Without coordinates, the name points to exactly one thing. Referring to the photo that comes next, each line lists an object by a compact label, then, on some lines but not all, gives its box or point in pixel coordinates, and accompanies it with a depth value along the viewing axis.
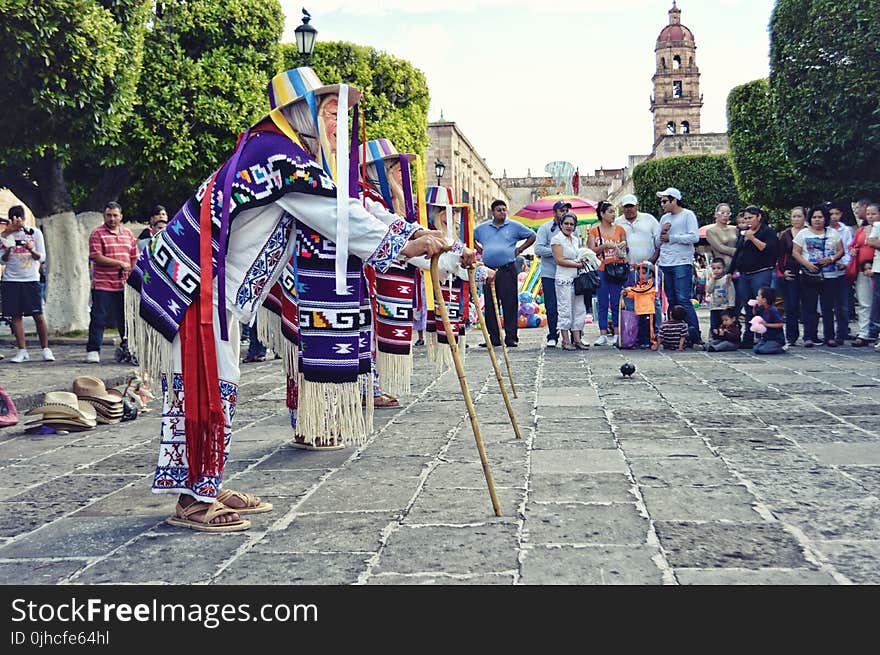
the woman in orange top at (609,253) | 12.20
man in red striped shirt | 10.80
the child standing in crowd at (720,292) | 11.91
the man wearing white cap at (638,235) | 12.02
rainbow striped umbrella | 20.48
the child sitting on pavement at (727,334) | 11.57
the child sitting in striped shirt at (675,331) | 11.91
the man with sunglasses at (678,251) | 11.76
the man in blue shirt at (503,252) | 12.64
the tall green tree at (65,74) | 11.56
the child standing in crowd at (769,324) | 10.91
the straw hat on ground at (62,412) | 6.53
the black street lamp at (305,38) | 13.34
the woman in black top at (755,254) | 11.38
